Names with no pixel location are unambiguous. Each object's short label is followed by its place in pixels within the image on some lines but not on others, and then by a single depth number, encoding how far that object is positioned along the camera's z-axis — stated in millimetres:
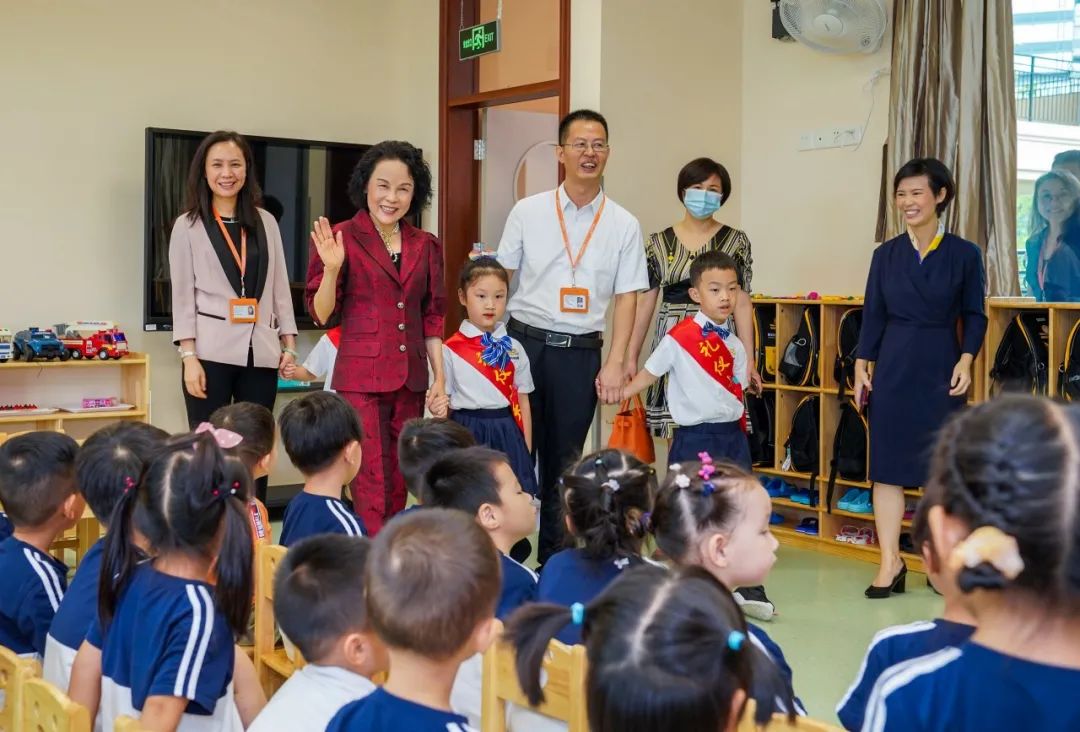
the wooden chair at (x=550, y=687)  1558
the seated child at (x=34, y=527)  2322
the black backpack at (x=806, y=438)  5074
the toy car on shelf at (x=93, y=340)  5328
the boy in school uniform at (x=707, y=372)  3990
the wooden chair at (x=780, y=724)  1258
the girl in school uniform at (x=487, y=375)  3951
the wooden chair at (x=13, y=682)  1628
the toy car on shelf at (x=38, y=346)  5164
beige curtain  4633
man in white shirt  4172
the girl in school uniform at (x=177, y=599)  1801
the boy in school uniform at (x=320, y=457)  2684
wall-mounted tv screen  5633
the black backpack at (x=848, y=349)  4895
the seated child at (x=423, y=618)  1389
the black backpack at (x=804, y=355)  5070
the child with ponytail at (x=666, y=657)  1149
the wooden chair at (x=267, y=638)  2303
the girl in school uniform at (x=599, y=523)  2174
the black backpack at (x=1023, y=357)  4367
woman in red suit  3512
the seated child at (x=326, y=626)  1723
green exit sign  5668
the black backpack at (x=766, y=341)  5262
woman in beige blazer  3877
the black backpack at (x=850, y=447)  4867
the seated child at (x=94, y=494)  2123
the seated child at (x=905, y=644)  1409
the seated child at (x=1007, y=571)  1116
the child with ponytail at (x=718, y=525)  2154
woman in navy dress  4102
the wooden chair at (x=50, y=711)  1472
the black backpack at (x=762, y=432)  5309
